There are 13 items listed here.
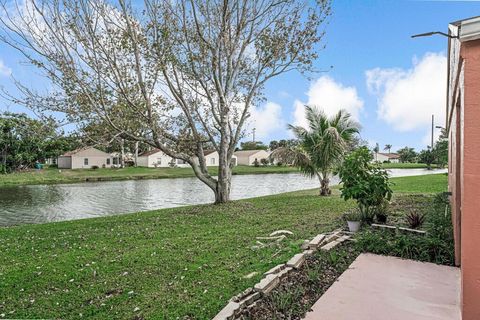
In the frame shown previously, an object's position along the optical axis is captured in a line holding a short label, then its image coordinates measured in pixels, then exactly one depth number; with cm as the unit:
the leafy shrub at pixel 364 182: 641
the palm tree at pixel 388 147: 10894
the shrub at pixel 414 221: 559
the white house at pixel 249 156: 5700
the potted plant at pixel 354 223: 594
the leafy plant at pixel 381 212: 651
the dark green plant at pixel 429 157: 4494
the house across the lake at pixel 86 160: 4428
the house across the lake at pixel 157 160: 4912
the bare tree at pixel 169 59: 888
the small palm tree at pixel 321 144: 1228
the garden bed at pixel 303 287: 306
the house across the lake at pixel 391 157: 9476
